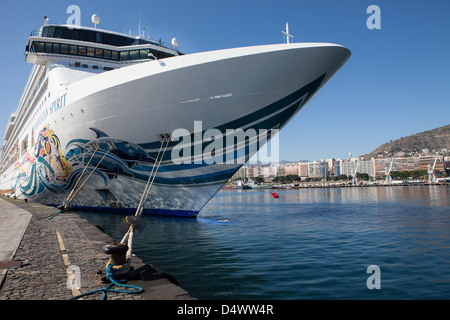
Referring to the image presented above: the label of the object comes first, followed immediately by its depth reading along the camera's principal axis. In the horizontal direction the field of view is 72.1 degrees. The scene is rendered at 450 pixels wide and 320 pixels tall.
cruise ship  11.24
